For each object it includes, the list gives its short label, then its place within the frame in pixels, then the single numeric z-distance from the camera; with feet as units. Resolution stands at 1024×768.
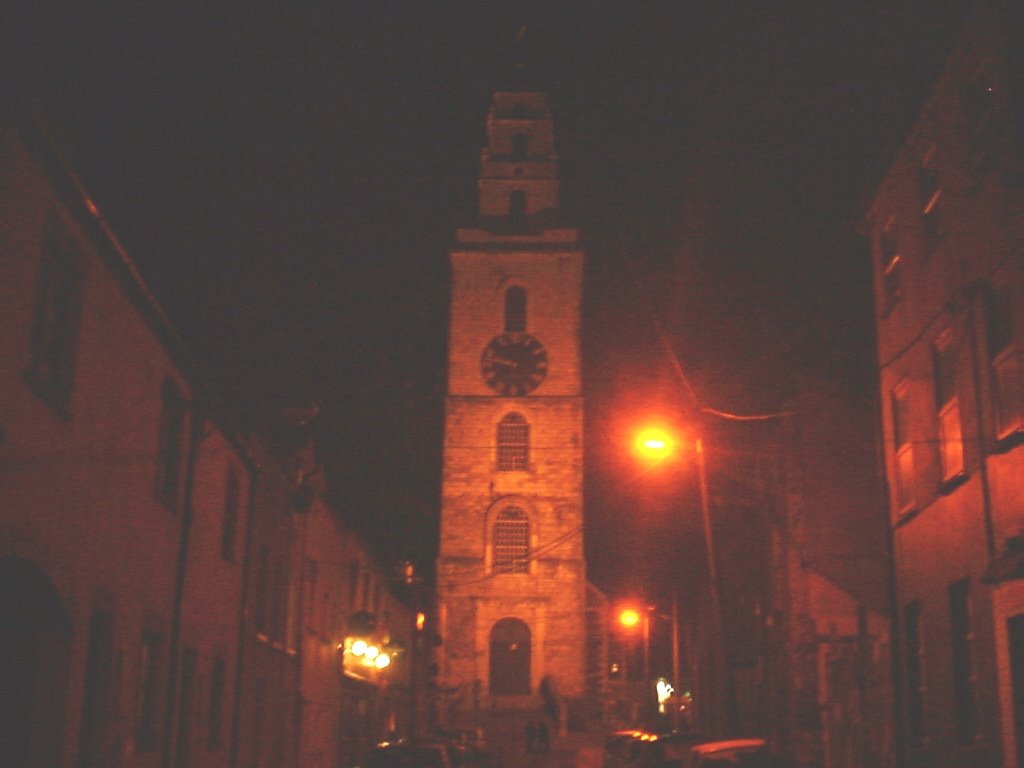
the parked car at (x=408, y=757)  63.82
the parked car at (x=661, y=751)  74.08
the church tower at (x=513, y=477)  191.93
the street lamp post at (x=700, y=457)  69.72
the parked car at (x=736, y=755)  51.90
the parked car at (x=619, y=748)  82.07
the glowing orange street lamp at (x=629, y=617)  173.67
